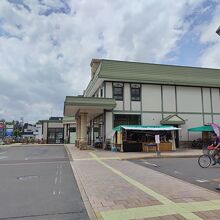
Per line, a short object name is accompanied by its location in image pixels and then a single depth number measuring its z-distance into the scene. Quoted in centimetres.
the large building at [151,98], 2077
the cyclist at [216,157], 1024
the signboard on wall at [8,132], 5143
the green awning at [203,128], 2044
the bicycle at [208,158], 1025
